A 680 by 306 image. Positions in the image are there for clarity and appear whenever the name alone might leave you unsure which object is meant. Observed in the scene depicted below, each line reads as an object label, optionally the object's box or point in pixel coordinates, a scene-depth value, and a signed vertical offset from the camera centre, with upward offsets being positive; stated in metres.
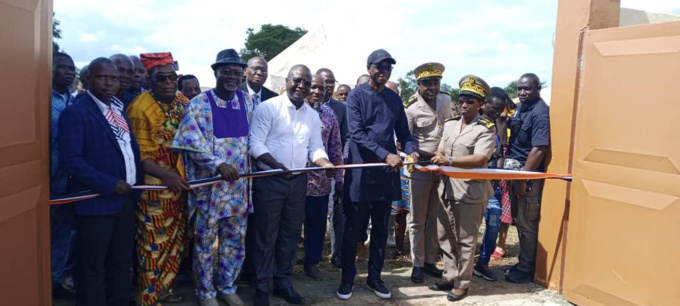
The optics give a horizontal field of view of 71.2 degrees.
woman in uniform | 4.39 -0.54
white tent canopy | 13.70 +1.94
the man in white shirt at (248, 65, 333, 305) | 3.98 -0.47
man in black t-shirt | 4.85 -0.34
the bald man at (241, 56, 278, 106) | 5.42 +0.52
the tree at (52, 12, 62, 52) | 20.24 +3.61
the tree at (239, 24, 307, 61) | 42.94 +7.55
